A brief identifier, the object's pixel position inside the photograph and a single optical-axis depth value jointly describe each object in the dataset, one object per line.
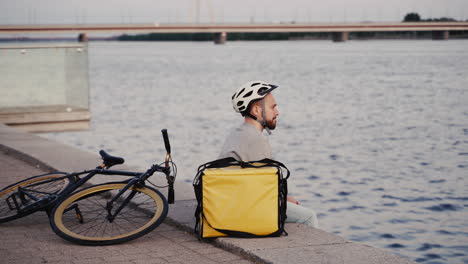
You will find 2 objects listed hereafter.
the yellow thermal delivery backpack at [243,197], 4.94
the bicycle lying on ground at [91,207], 5.34
